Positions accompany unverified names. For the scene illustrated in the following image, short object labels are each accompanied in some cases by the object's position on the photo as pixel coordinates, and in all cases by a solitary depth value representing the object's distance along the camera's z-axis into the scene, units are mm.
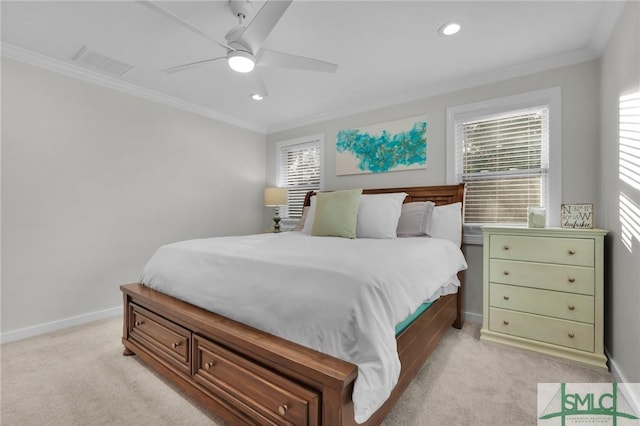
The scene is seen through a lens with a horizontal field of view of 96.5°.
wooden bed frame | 1089
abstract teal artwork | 3242
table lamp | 4160
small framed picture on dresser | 2260
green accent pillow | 2613
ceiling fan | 1563
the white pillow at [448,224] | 2668
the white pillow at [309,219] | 3041
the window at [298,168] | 4242
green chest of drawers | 2016
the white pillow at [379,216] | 2586
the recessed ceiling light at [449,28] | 2104
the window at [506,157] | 2562
